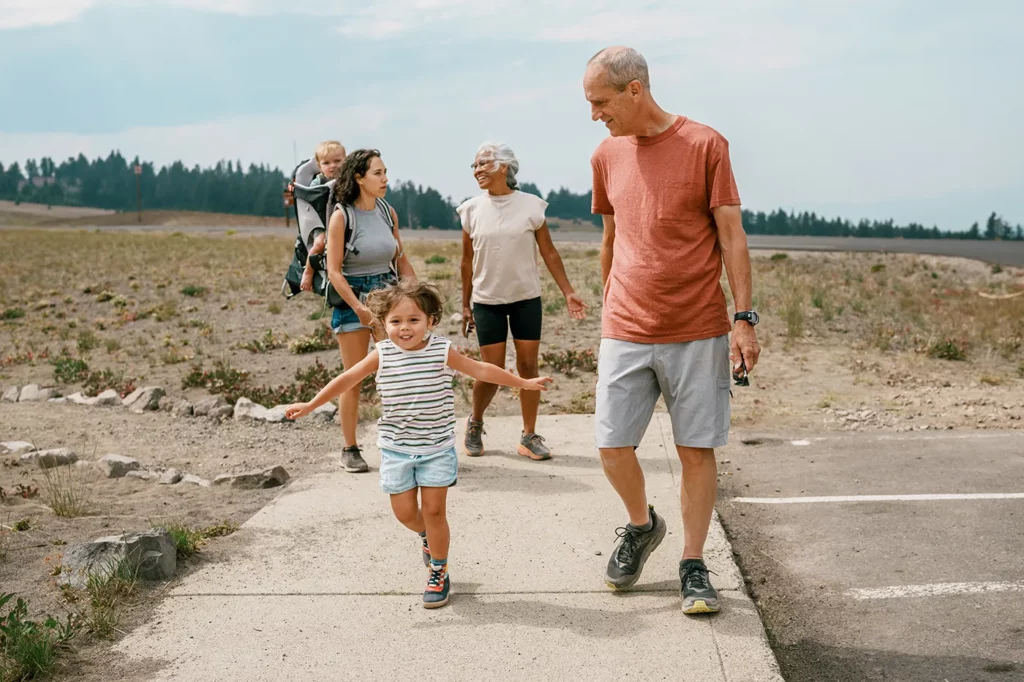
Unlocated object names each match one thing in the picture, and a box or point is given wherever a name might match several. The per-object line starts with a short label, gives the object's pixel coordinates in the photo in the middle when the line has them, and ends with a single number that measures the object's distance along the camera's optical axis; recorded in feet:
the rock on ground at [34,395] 34.86
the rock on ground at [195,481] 22.09
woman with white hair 20.48
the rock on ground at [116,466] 23.34
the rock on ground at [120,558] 14.78
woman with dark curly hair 19.56
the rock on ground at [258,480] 21.47
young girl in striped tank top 13.61
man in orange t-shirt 12.83
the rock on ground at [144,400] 31.71
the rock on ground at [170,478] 22.53
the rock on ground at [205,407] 30.25
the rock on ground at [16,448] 26.22
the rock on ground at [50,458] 24.38
